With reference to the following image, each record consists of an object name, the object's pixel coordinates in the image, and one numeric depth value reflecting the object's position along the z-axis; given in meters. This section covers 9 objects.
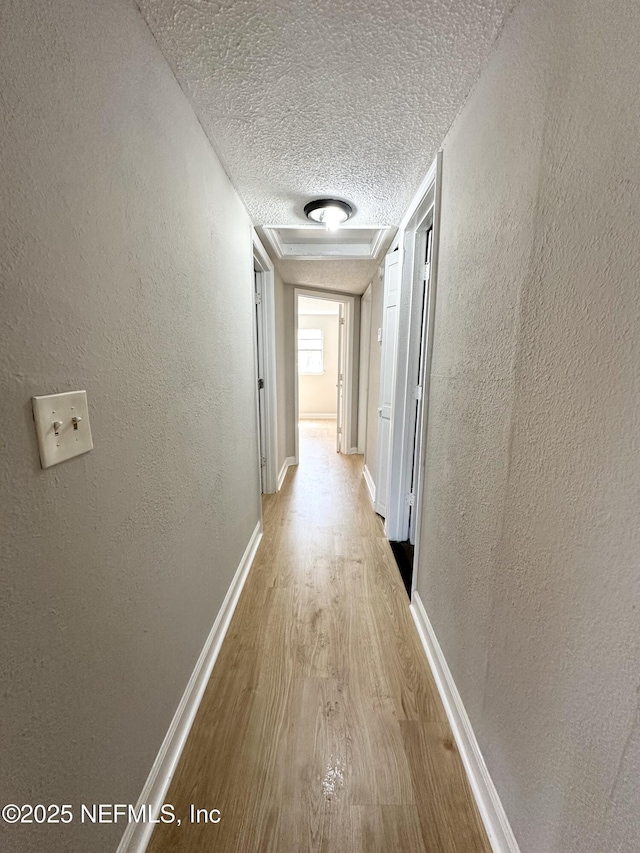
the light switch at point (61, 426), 0.56
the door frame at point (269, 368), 2.81
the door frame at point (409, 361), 1.51
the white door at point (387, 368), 2.31
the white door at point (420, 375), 1.98
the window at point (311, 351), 6.44
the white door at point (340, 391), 4.38
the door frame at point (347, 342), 3.81
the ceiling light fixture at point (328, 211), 1.78
